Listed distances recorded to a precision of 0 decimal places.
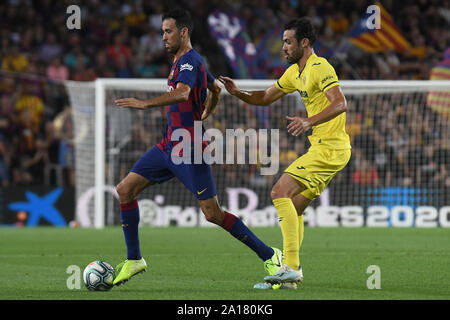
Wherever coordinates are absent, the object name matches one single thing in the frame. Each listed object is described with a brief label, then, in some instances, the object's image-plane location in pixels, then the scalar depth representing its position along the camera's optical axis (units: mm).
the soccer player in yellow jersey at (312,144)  13344
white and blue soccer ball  13625
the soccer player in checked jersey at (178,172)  14375
